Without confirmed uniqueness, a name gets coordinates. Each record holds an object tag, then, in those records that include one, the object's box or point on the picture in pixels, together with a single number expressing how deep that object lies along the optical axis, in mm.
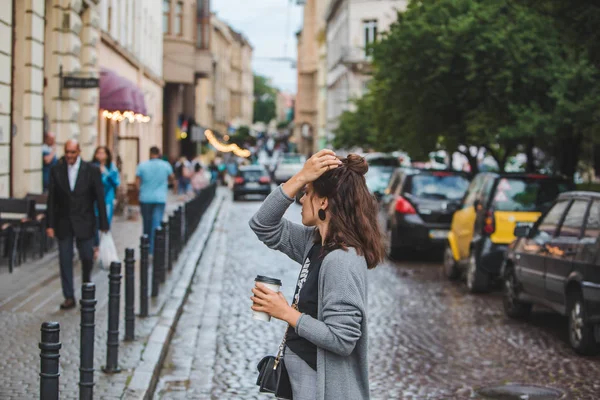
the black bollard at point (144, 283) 11484
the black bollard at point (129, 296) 9859
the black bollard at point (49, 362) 5141
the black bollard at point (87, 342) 6992
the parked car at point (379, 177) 31172
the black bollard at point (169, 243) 15820
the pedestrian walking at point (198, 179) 44156
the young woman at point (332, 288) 4270
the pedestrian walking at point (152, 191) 17328
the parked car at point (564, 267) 10102
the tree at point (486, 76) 19281
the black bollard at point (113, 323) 8461
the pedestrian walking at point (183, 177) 44594
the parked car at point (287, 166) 62075
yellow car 14672
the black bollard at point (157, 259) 13008
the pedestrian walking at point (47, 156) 19406
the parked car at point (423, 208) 19375
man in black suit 11539
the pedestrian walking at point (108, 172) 16859
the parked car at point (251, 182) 45688
